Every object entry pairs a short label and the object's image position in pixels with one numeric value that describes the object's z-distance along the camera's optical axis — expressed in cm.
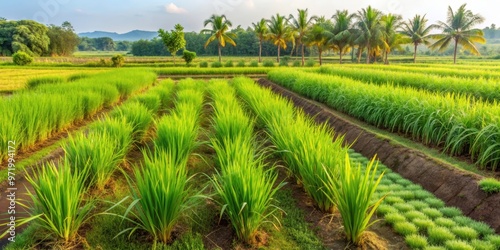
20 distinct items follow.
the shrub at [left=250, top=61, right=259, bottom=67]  3043
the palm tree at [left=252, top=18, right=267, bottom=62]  3956
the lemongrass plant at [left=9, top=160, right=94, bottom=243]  262
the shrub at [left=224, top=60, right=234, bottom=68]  3108
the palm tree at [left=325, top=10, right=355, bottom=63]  3444
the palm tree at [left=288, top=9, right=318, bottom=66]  3762
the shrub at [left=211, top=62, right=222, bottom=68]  3025
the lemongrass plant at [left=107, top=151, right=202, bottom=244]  264
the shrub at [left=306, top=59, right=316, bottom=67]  3134
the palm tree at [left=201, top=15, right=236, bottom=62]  3666
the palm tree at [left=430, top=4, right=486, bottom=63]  3359
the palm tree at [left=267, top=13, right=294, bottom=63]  3811
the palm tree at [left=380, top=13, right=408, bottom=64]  3319
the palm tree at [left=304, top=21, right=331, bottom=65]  3597
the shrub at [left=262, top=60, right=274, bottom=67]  3112
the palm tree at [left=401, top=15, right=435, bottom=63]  3744
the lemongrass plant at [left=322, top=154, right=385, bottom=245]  263
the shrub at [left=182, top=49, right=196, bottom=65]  3375
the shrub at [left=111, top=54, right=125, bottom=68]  3031
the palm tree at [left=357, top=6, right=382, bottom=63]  3259
